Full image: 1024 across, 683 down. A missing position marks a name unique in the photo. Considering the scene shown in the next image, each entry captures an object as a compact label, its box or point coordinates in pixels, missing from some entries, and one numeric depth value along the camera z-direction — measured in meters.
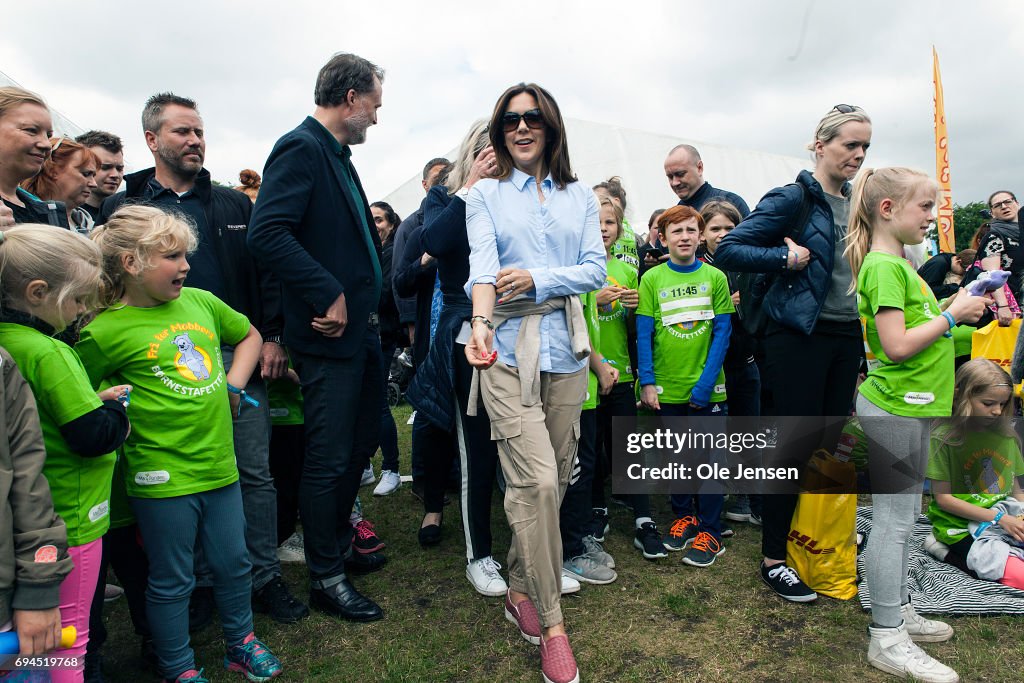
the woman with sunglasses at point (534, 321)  2.46
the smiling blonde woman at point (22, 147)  2.43
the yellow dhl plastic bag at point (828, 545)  3.23
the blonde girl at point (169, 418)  2.35
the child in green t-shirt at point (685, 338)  3.83
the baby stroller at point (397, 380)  8.70
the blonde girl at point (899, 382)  2.53
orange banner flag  13.06
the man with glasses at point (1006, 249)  6.44
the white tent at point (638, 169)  14.47
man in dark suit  2.90
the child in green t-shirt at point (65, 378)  1.90
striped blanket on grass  3.02
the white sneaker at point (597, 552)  3.50
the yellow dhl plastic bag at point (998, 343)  5.48
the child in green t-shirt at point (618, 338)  3.86
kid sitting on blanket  3.46
